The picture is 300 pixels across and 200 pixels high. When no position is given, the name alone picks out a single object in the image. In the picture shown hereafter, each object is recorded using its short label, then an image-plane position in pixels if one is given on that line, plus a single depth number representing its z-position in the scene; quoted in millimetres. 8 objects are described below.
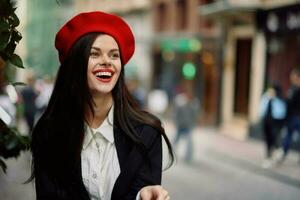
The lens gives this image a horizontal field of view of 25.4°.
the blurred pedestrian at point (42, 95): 16889
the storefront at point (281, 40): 17859
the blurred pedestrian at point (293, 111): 13008
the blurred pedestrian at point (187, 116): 14664
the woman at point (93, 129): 2605
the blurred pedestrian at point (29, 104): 15570
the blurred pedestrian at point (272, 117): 13258
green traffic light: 26888
